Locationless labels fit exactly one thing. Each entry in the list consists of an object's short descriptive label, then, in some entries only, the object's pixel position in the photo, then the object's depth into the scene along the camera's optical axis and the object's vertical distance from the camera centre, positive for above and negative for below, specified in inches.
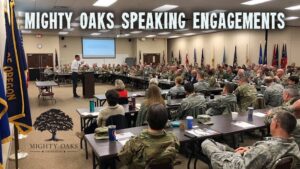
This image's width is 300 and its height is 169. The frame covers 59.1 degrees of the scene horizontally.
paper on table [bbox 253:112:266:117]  153.1 -27.6
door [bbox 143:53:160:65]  832.9 +34.8
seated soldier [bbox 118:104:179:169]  83.6 -24.5
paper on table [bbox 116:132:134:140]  112.6 -28.7
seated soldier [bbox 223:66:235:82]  360.1 -10.4
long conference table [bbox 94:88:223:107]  236.9 -24.1
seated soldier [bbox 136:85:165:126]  149.4 -18.0
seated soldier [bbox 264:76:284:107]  203.2 -22.0
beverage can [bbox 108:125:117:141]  108.1 -26.1
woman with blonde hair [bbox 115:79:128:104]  198.9 -18.0
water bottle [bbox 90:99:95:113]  168.6 -23.0
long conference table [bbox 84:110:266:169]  98.1 -28.8
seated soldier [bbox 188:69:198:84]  324.5 -10.0
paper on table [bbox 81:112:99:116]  160.9 -26.8
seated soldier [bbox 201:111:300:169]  76.6 -24.8
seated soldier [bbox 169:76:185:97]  222.5 -17.6
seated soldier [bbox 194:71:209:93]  265.9 -17.2
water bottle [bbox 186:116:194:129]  124.8 -25.7
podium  383.6 -20.7
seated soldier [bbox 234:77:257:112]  197.0 -21.5
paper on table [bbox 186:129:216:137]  115.6 -28.6
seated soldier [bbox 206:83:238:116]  175.2 -23.6
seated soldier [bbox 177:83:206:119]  161.8 -21.6
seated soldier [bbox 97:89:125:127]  133.0 -20.0
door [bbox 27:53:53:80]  665.6 +20.3
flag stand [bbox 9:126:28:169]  132.4 -52.0
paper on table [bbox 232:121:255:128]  129.3 -28.5
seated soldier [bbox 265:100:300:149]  103.4 -22.2
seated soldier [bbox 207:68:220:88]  287.4 -15.7
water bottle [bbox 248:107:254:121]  144.2 -25.5
